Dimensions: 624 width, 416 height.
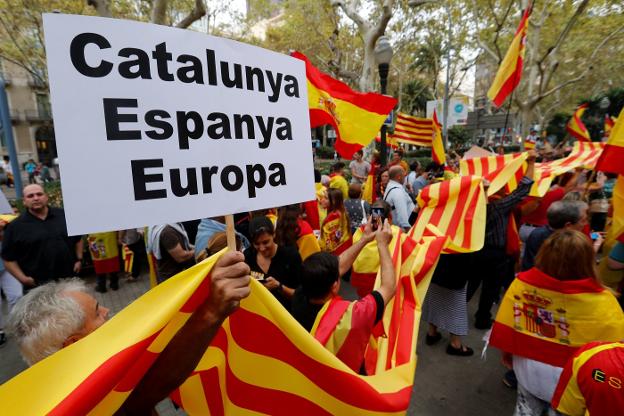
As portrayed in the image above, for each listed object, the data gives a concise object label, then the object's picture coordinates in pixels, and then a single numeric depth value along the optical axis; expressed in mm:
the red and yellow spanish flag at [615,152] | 3207
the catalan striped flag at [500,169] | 3887
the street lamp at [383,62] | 6898
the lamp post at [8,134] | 6711
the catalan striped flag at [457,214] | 3430
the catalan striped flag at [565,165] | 4785
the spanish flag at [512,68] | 5570
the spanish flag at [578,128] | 8914
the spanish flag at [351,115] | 4422
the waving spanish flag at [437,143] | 7422
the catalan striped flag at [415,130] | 8375
